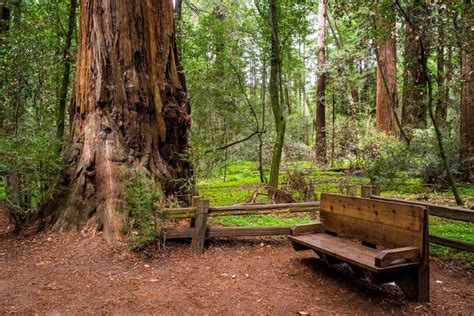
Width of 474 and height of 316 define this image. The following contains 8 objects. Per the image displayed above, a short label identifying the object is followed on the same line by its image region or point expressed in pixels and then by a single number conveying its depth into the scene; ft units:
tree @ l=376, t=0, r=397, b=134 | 47.83
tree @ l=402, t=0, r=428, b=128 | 22.79
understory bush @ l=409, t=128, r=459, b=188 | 30.99
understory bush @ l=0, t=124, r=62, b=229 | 16.93
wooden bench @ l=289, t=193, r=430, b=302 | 10.89
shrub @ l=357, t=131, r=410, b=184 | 32.04
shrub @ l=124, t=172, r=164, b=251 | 15.21
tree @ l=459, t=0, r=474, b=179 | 31.07
